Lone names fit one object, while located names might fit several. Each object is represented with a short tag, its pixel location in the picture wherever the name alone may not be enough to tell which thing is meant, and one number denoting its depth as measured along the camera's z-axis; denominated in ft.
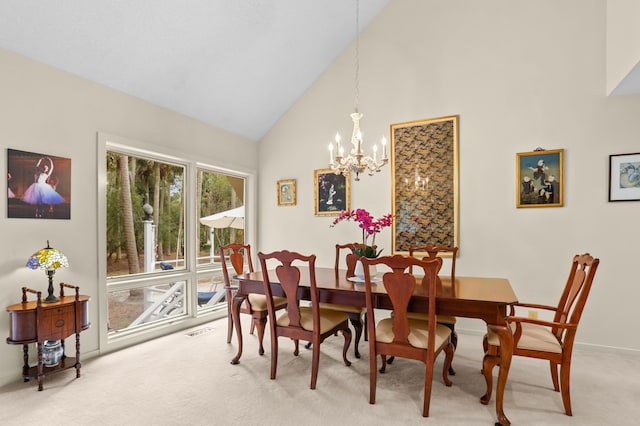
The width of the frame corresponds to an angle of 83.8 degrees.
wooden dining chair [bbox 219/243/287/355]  10.67
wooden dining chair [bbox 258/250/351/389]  8.62
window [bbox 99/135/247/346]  11.82
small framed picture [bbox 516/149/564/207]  11.76
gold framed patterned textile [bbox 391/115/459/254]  13.44
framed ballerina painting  9.04
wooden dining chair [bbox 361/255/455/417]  7.29
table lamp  8.64
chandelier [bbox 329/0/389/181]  9.66
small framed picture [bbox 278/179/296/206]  16.83
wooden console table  8.42
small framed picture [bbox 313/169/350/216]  15.64
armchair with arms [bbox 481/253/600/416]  7.23
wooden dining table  7.21
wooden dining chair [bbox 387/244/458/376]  9.52
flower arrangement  9.65
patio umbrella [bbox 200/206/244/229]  15.49
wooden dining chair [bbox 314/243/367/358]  10.37
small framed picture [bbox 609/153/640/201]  10.86
